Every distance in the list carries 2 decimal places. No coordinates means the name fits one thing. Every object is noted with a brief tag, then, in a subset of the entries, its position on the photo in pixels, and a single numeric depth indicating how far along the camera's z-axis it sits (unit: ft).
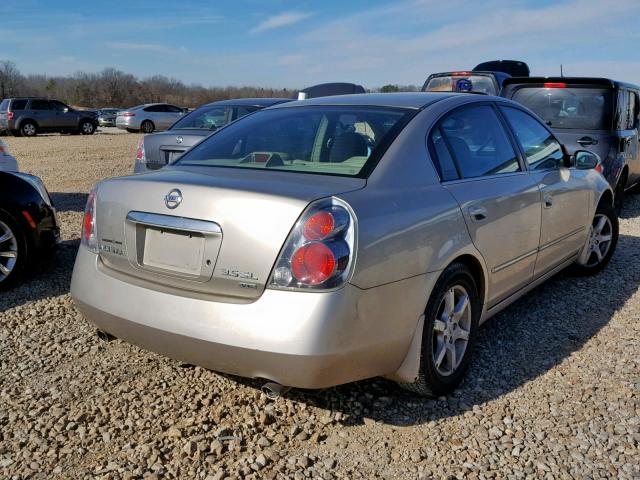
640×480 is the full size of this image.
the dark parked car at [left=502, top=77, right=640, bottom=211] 24.29
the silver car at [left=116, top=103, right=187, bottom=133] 95.55
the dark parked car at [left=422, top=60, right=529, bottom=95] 32.60
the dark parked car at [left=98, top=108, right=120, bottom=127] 127.65
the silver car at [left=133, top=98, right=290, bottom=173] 24.66
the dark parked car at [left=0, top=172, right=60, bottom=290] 15.38
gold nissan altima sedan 8.02
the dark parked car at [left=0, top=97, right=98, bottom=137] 84.58
